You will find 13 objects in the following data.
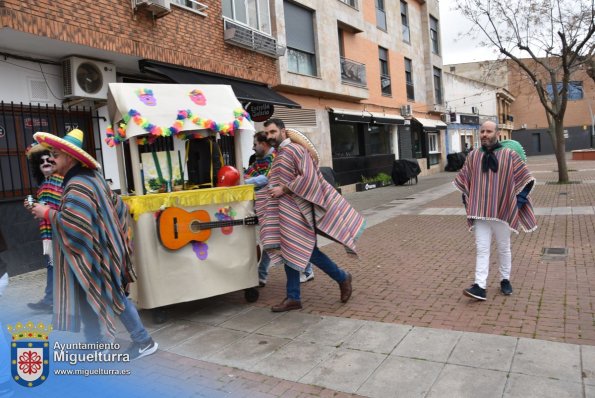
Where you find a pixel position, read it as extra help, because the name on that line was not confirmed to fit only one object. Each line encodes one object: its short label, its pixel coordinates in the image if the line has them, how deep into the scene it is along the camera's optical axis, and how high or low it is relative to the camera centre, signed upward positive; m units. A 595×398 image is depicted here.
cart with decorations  4.36 -0.28
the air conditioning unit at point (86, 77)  8.12 +1.91
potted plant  19.02 -0.87
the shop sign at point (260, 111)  12.29 +1.56
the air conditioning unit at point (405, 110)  23.45 +2.39
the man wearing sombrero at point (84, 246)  3.18 -0.43
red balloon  4.99 -0.04
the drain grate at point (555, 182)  15.98 -1.23
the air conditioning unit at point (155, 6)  8.77 +3.24
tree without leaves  14.32 +3.05
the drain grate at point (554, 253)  6.25 -1.45
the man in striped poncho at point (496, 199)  4.60 -0.46
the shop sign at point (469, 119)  33.97 +2.55
